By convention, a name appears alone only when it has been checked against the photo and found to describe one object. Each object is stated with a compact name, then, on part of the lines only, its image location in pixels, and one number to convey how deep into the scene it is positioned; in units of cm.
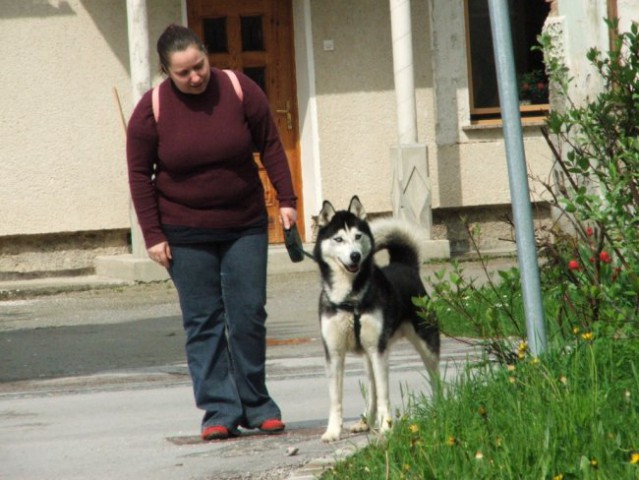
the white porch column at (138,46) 3347
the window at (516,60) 3753
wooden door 3703
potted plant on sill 3806
